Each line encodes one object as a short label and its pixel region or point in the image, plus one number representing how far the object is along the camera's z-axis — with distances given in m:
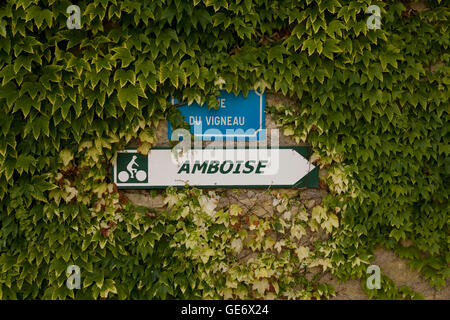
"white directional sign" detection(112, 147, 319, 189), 3.11
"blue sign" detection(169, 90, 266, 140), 3.10
